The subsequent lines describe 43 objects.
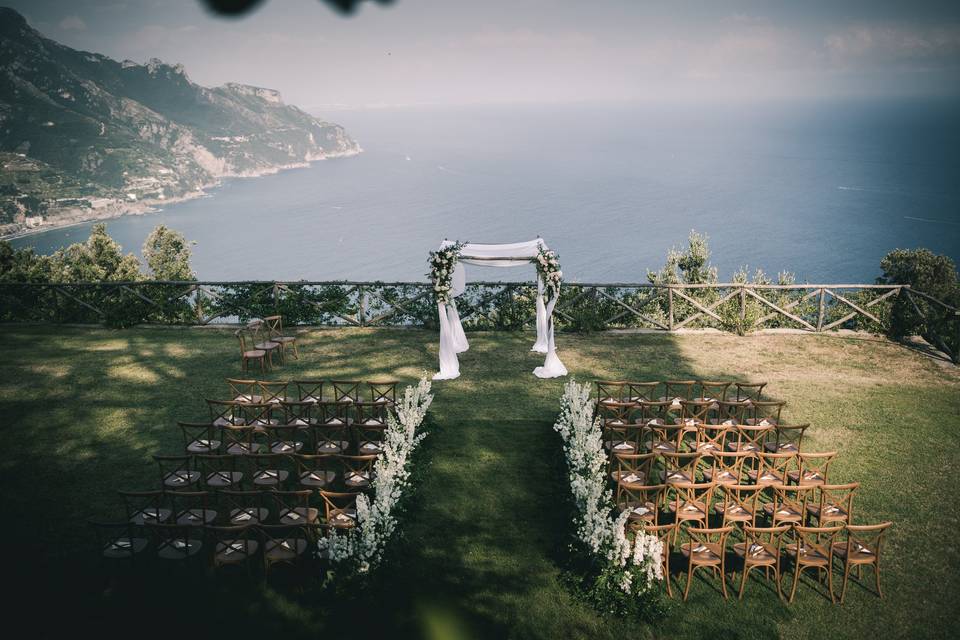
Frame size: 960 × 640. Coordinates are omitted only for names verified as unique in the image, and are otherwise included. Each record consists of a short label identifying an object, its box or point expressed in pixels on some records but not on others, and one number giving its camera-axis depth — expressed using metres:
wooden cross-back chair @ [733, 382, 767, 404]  11.66
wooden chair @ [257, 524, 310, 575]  6.86
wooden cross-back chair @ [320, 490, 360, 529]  7.08
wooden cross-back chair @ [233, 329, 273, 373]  12.83
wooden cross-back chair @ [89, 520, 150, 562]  6.81
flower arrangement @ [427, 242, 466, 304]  12.84
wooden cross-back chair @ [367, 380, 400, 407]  9.84
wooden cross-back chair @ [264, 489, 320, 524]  7.16
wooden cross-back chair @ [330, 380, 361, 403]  10.20
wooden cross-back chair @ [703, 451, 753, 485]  8.10
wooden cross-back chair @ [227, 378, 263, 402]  10.42
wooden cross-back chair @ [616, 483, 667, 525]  7.30
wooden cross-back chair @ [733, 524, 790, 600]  6.70
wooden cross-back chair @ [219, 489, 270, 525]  7.25
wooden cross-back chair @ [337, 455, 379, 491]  8.02
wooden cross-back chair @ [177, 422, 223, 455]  8.72
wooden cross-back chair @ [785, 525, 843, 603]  6.65
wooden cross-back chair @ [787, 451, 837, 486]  7.91
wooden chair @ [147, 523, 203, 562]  6.86
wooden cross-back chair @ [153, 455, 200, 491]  7.95
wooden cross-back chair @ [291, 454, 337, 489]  8.17
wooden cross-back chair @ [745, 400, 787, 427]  9.71
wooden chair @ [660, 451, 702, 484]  8.08
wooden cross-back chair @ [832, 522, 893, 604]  6.62
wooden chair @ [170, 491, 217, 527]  7.04
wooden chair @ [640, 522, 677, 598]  6.84
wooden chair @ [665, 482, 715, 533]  7.21
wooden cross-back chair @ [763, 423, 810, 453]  8.91
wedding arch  12.85
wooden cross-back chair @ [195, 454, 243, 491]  7.94
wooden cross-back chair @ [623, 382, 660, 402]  10.23
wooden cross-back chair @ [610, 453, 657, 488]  7.90
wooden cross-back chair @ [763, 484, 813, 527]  7.37
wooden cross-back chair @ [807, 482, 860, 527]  7.25
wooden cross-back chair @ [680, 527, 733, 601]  6.71
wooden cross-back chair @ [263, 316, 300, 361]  13.93
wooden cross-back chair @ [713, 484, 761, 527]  7.30
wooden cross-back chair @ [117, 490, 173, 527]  7.01
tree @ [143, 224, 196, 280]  56.88
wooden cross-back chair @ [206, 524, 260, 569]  6.83
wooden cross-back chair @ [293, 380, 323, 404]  10.24
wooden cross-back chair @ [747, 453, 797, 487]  8.01
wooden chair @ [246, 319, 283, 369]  13.33
